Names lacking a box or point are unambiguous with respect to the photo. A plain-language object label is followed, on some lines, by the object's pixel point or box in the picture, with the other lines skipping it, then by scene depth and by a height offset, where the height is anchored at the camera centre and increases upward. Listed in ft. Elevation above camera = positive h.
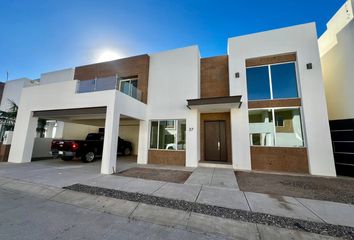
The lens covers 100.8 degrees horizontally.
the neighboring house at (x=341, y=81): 23.95 +12.04
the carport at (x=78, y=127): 27.76 +4.25
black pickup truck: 30.12 -1.71
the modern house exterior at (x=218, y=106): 25.25 +7.07
